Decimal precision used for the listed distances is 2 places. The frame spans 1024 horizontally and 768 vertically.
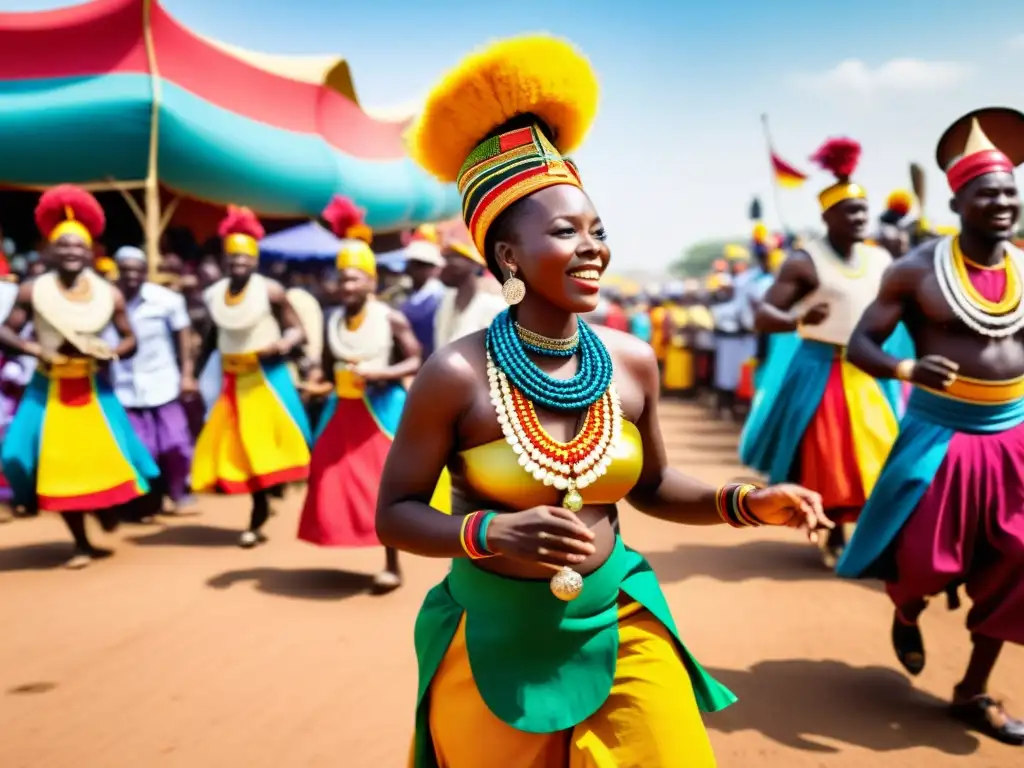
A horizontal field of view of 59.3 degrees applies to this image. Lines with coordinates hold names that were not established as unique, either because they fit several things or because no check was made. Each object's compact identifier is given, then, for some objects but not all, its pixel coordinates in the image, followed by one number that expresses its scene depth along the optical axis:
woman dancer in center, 1.90
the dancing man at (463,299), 6.63
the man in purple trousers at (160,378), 7.37
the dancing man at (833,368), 5.47
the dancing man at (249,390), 6.48
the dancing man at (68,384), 5.77
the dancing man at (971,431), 3.48
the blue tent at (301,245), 15.91
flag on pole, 9.18
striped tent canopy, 11.35
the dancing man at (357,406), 5.50
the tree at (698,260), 88.25
